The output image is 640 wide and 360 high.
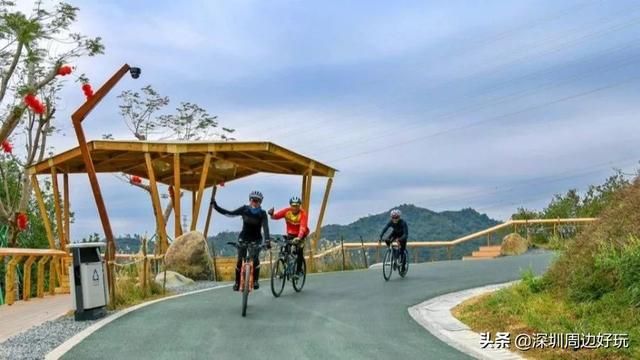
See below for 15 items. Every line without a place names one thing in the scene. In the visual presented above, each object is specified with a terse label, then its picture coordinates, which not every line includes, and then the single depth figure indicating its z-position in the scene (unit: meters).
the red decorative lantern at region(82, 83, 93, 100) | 20.95
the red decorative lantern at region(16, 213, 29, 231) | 26.98
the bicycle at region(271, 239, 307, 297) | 13.48
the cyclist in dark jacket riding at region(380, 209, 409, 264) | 17.45
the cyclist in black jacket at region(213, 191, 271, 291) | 12.05
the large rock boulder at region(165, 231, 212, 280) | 19.23
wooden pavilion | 23.72
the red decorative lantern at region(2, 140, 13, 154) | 27.63
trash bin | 11.13
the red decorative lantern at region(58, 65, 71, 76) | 25.84
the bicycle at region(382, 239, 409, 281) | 17.34
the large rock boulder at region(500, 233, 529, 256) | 28.99
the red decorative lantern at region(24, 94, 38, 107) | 23.11
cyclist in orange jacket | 14.09
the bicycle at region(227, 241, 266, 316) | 11.16
